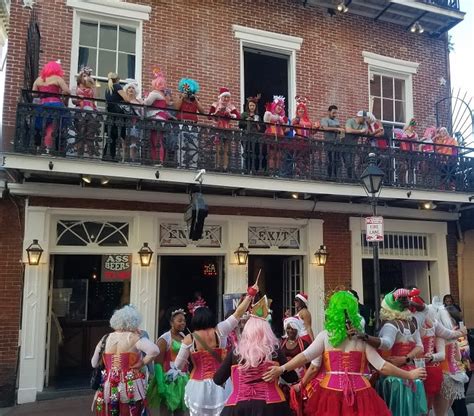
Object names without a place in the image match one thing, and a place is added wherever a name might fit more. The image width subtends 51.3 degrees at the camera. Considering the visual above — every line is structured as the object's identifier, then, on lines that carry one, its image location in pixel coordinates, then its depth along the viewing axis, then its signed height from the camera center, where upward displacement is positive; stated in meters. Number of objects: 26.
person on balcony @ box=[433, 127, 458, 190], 11.24 +2.55
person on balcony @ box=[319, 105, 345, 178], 10.20 +3.00
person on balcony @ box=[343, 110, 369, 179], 10.34 +2.92
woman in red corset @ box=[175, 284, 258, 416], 4.96 -0.83
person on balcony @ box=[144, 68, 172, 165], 8.89 +3.02
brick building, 8.84 +1.71
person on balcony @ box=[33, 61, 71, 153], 8.21 +2.96
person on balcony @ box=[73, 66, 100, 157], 8.40 +2.44
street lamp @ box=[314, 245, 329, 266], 10.94 +0.41
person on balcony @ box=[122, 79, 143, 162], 8.68 +2.35
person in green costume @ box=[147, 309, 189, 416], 5.90 -1.29
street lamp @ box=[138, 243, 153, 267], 9.54 +0.34
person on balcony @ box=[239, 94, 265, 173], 9.55 +2.47
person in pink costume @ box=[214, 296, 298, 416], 4.08 -0.85
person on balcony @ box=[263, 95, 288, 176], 9.73 +2.94
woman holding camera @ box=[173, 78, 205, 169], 9.09 +2.97
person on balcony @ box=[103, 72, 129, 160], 8.56 +2.91
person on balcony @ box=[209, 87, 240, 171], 9.35 +3.00
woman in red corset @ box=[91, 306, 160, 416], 5.40 -1.03
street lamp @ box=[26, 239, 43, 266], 8.68 +0.36
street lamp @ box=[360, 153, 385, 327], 8.11 +1.57
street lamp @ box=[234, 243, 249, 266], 10.32 +0.42
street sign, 8.23 +0.75
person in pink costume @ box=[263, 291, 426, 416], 4.22 -0.79
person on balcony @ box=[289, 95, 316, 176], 9.94 +2.49
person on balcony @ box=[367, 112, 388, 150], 11.03 +3.22
